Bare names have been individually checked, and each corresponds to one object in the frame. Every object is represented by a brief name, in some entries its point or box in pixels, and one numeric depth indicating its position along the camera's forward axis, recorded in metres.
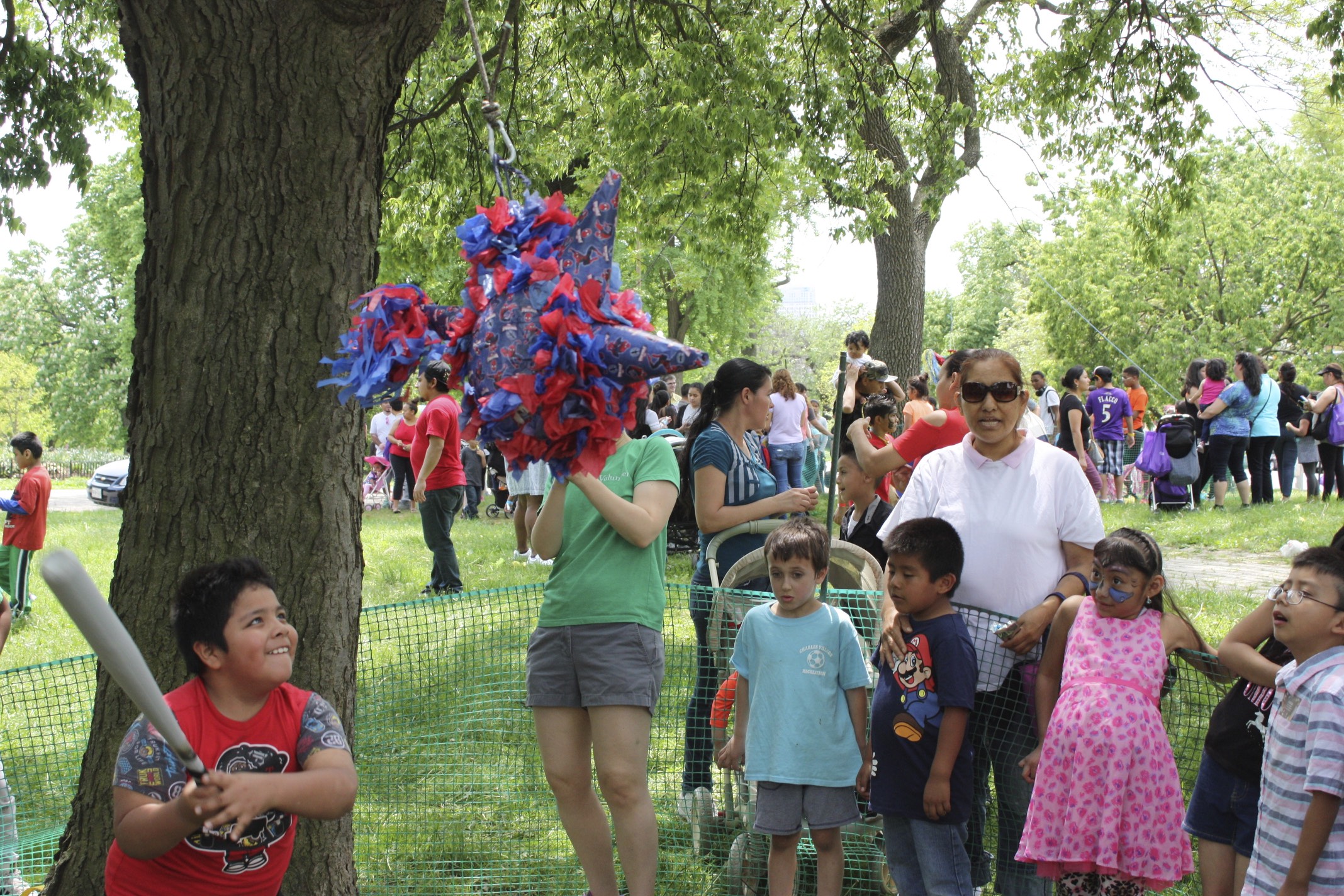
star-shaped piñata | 2.22
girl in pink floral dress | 2.87
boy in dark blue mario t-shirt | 3.00
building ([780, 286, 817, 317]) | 82.69
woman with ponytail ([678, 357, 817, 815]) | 4.04
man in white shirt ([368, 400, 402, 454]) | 16.06
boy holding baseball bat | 2.13
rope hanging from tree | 2.52
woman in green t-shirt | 3.17
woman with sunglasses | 3.19
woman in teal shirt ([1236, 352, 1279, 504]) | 10.69
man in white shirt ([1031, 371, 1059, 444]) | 13.81
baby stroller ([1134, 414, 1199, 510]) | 10.96
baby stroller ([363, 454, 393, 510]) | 17.70
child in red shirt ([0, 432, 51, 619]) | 7.74
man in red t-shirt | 7.79
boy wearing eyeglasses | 2.40
